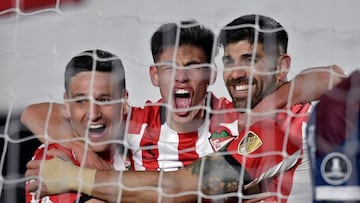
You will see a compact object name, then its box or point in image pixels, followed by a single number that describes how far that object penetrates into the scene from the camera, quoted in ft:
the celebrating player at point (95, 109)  26.10
